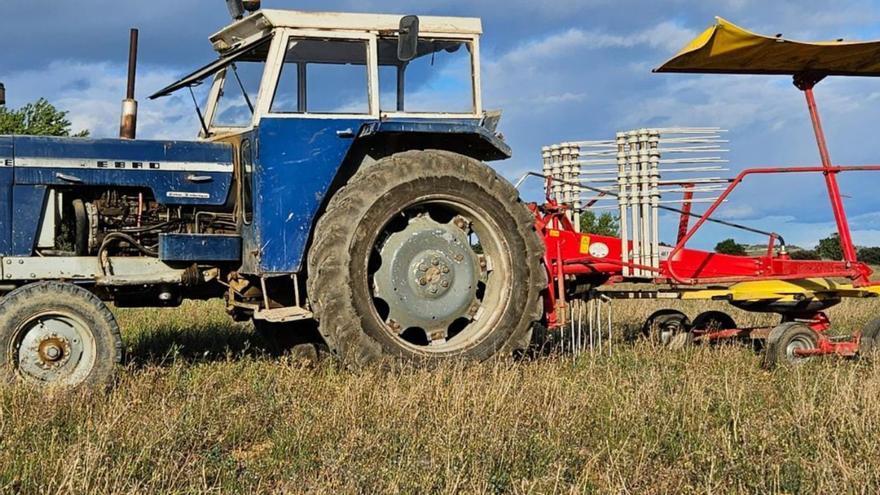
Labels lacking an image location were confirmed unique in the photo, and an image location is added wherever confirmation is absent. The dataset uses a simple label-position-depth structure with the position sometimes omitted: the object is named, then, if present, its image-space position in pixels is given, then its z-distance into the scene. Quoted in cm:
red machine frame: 711
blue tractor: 611
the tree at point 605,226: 2526
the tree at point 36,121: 3083
